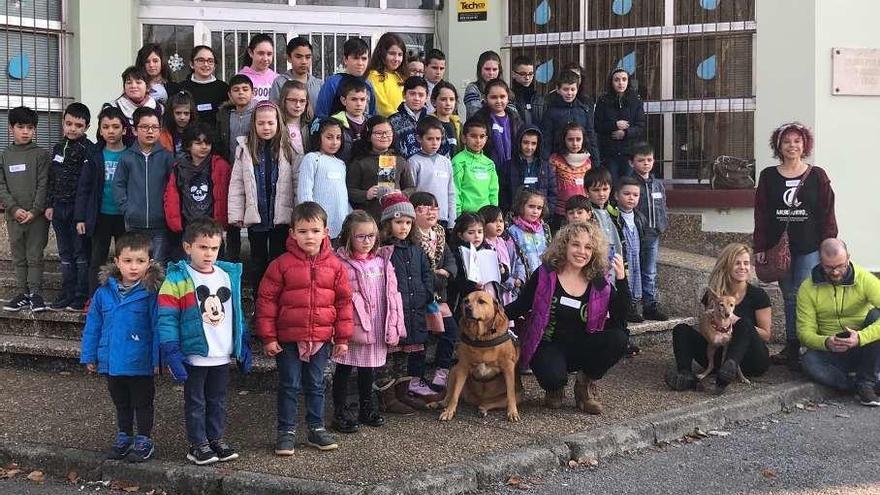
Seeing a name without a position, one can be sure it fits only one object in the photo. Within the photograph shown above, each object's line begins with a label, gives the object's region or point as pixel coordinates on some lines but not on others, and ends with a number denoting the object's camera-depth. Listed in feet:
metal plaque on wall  32.99
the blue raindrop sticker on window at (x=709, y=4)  34.81
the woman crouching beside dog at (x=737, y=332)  23.63
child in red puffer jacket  18.07
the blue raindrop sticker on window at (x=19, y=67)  33.60
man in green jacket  23.93
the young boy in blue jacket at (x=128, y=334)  17.44
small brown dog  23.63
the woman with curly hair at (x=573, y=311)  21.13
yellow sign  37.24
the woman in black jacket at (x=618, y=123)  31.48
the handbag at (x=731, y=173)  34.14
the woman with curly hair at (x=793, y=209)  25.79
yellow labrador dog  20.16
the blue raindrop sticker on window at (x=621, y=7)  36.04
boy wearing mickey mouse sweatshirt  17.24
